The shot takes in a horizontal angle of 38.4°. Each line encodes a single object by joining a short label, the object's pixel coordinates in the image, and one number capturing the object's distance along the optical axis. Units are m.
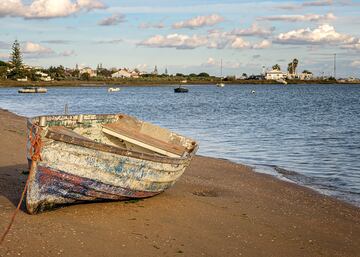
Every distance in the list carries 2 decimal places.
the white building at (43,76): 163.05
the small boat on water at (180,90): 109.21
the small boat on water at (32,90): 95.84
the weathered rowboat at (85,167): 8.45
